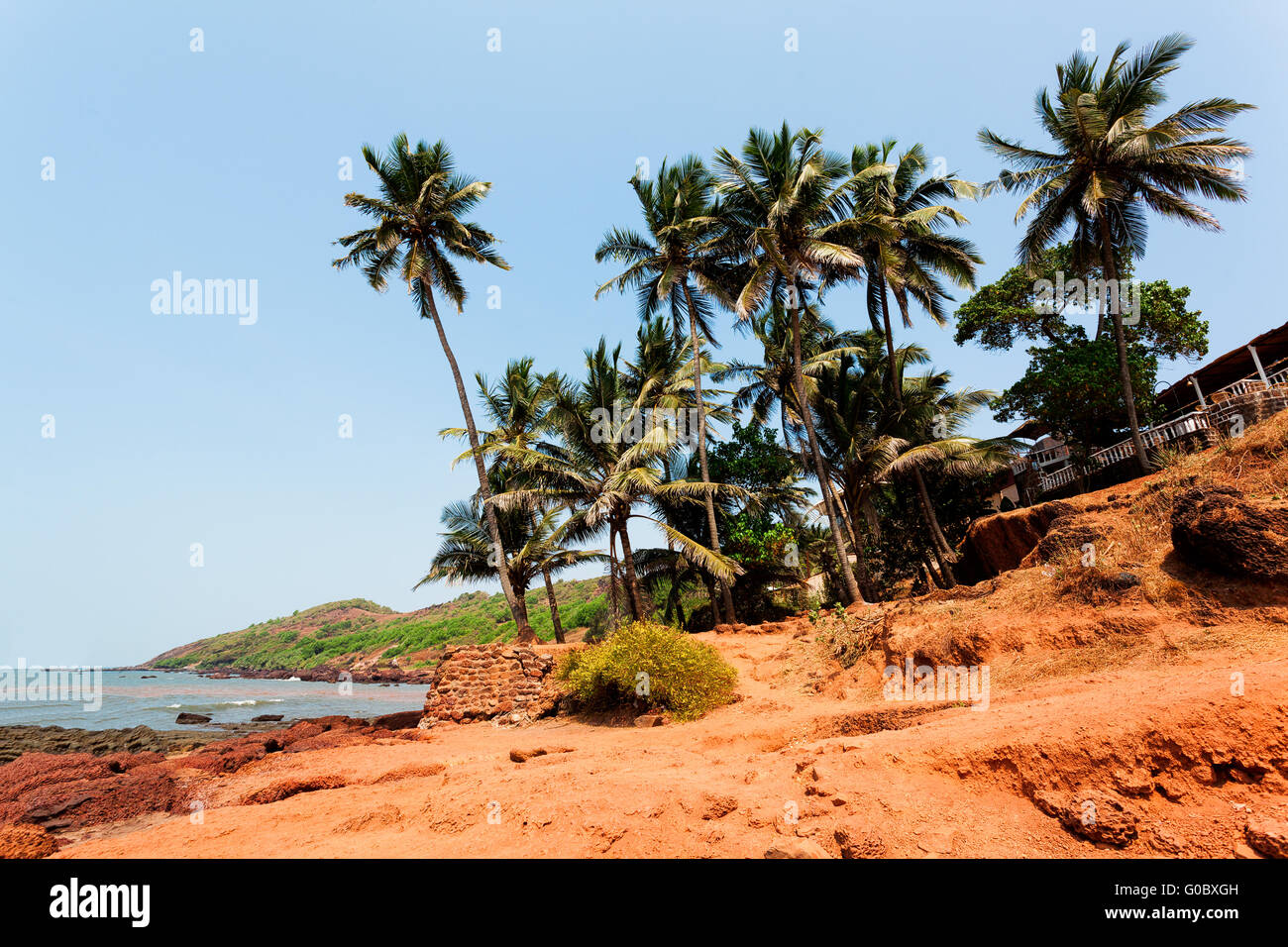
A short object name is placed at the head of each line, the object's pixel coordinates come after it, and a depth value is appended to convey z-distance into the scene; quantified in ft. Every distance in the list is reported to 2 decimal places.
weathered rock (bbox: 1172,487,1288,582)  24.39
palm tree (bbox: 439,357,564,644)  82.85
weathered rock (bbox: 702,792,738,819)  17.35
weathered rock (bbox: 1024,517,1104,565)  33.63
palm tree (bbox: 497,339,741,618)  62.08
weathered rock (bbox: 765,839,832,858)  13.43
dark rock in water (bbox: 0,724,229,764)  46.62
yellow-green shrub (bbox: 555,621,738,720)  39.55
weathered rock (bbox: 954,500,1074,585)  50.39
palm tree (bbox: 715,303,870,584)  81.15
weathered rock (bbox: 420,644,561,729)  50.90
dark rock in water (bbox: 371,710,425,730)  56.24
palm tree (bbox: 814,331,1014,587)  69.26
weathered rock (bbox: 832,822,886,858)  14.10
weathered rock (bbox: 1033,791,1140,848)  13.01
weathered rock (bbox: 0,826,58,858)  19.69
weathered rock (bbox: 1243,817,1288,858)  11.46
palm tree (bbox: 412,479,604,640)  76.02
